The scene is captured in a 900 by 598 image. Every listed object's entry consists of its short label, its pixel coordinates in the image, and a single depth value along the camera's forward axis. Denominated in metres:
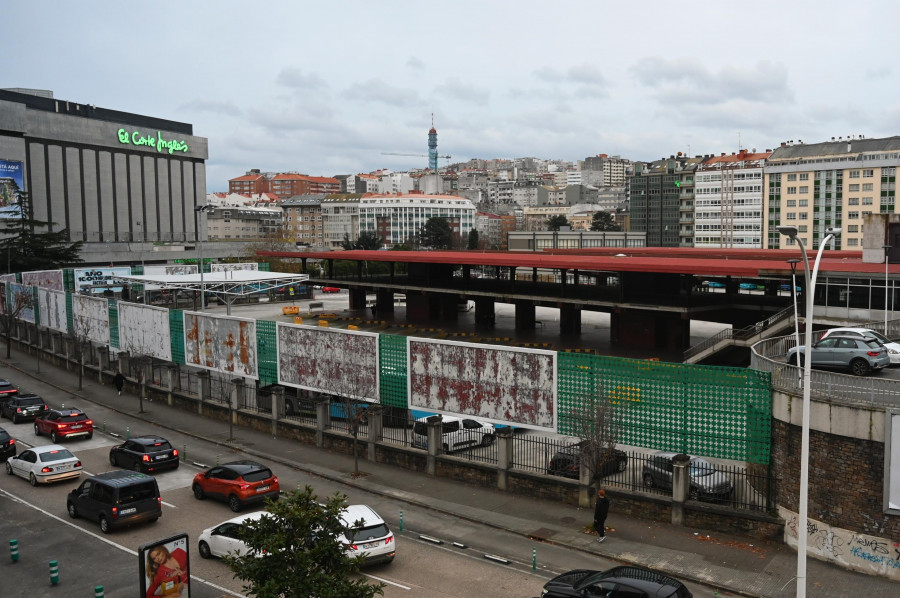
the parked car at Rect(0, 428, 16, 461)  28.94
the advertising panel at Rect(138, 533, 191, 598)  15.01
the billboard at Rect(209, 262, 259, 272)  78.31
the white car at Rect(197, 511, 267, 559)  18.48
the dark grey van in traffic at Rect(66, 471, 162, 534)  20.95
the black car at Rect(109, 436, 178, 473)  27.02
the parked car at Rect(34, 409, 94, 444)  31.70
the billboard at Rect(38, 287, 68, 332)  50.44
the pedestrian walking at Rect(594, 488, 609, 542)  20.28
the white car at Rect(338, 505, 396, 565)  18.28
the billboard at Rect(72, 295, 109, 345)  45.25
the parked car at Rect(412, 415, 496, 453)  26.86
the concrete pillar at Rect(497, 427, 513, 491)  24.88
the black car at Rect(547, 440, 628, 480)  22.86
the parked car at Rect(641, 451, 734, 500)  21.78
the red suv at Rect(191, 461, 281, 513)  23.14
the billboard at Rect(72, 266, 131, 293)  70.94
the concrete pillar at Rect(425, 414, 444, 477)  26.67
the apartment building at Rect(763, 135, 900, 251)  111.38
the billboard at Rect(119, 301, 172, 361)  39.62
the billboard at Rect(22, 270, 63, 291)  69.94
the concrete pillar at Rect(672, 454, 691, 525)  21.47
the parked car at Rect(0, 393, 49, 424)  35.38
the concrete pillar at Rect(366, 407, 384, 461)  28.50
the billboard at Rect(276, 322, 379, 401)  29.38
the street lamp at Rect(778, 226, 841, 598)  15.00
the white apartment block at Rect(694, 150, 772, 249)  130.75
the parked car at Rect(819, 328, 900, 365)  24.72
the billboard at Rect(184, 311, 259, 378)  34.09
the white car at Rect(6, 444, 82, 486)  25.61
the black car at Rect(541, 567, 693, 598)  14.77
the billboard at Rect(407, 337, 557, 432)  24.91
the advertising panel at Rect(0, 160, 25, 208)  106.44
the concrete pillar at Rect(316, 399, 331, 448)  30.25
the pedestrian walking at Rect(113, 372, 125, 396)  41.47
